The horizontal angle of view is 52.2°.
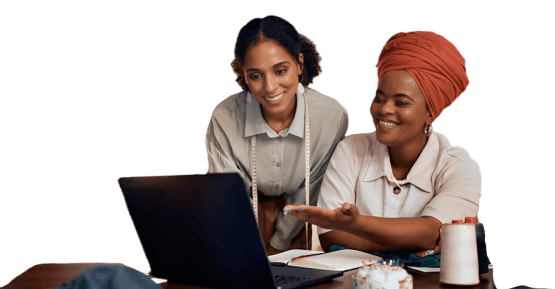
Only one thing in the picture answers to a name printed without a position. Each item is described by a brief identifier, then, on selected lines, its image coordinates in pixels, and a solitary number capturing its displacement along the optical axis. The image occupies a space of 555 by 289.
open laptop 1.64
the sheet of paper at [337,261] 2.00
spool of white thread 1.82
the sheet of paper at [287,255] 2.20
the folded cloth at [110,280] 1.59
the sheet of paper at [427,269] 2.07
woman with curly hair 3.28
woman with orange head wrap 2.46
